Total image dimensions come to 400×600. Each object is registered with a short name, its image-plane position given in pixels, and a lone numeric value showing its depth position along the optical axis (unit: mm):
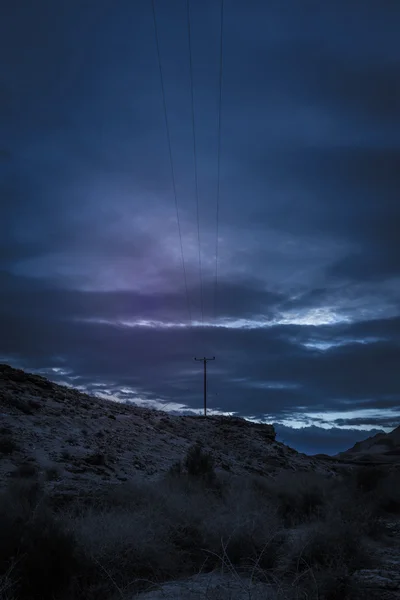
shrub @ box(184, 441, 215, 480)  26109
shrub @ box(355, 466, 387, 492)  29156
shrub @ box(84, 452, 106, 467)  24672
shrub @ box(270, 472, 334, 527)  19375
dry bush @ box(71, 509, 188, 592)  10094
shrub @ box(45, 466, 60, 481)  20578
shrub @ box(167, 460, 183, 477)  23450
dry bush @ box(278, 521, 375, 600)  9305
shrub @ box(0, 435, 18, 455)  22500
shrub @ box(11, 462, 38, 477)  19812
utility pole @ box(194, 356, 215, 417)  65675
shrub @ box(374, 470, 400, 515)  24672
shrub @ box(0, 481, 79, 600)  9383
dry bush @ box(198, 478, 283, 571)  11508
